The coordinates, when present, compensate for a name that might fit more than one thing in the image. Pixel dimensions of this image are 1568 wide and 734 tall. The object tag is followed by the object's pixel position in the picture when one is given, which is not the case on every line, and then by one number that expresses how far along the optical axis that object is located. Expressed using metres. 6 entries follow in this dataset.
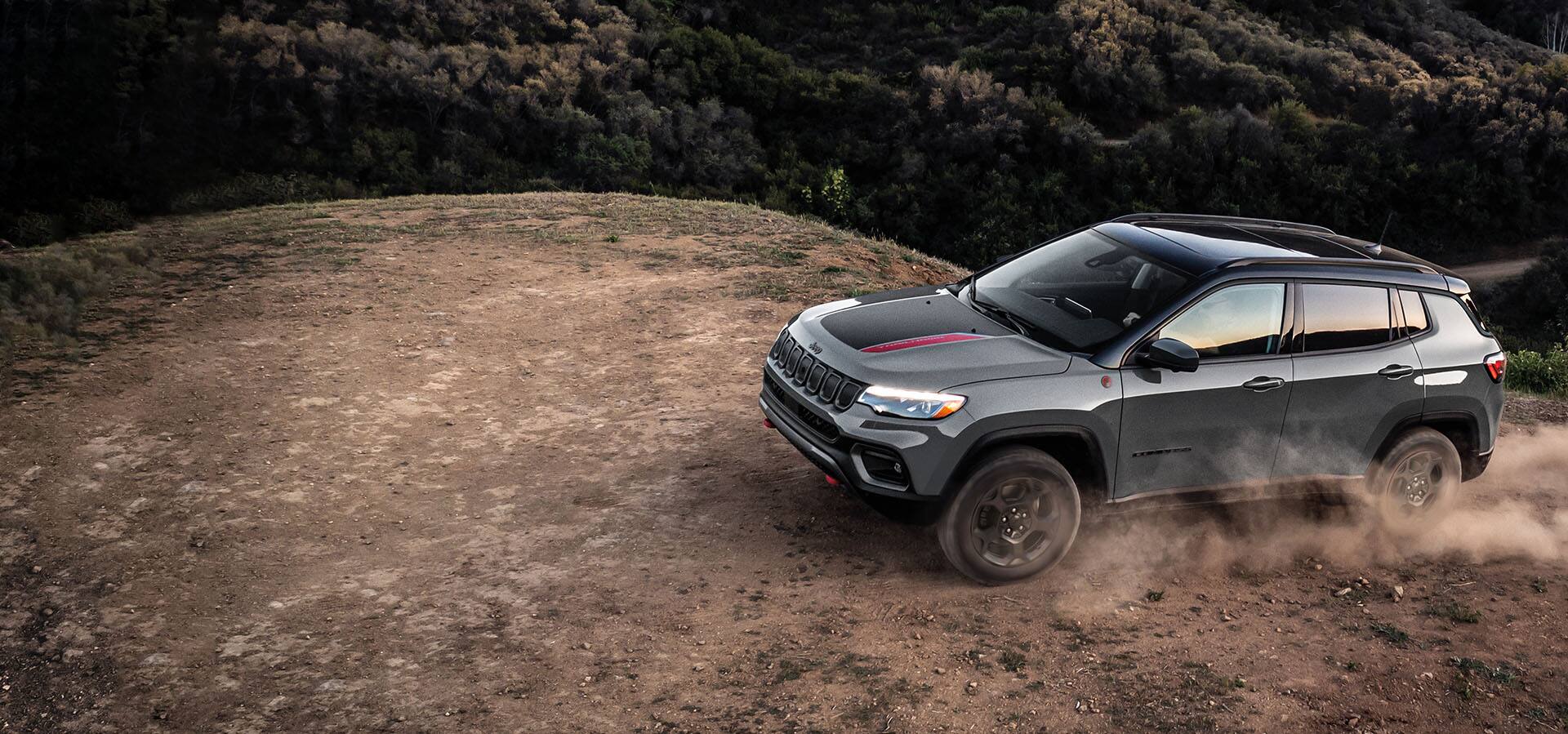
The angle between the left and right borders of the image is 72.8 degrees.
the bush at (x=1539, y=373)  12.86
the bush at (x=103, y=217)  22.97
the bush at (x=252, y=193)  26.02
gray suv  5.78
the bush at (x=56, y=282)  10.30
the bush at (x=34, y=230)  21.75
